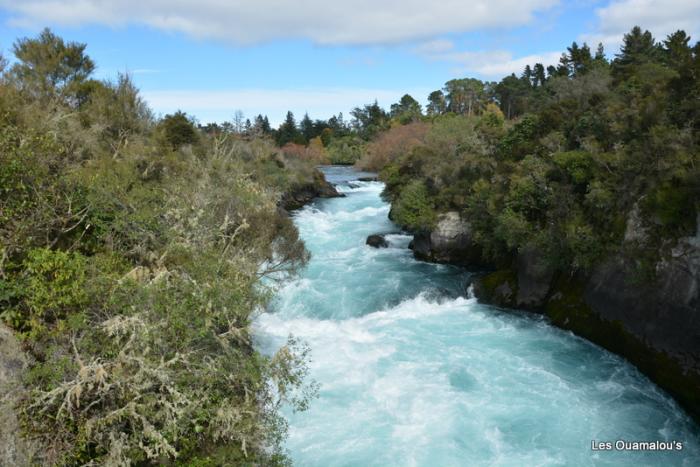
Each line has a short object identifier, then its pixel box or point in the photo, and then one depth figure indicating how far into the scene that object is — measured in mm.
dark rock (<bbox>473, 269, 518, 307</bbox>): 22031
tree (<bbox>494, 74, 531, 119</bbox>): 88188
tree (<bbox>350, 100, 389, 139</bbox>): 111469
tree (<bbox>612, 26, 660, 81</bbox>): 46375
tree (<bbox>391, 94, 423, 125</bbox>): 101950
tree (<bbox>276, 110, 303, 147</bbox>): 110375
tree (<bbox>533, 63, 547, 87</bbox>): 93162
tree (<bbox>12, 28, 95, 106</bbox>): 27056
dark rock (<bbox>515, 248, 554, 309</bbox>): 21172
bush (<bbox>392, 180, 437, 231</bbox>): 30062
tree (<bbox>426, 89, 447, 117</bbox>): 111812
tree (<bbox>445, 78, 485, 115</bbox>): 102125
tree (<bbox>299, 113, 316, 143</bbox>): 124669
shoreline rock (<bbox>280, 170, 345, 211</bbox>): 47494
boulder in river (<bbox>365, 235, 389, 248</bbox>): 32625
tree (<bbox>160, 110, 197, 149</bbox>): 33625
